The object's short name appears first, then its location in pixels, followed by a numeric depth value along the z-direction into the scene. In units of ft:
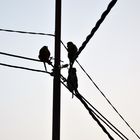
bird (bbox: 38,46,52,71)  43.54
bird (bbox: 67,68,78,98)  43.95
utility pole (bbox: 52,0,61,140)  38.11
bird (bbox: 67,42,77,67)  45.39
